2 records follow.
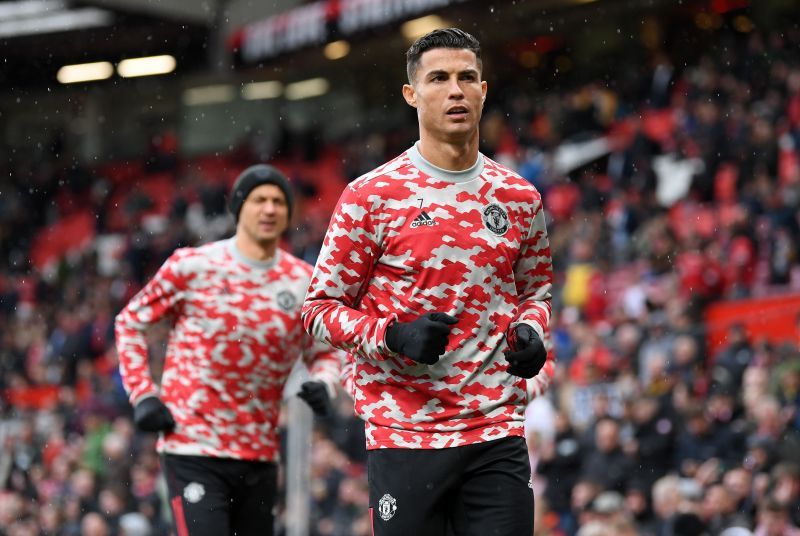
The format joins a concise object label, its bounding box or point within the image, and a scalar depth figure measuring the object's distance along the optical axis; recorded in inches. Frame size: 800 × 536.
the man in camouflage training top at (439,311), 392.8
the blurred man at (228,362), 544.7
